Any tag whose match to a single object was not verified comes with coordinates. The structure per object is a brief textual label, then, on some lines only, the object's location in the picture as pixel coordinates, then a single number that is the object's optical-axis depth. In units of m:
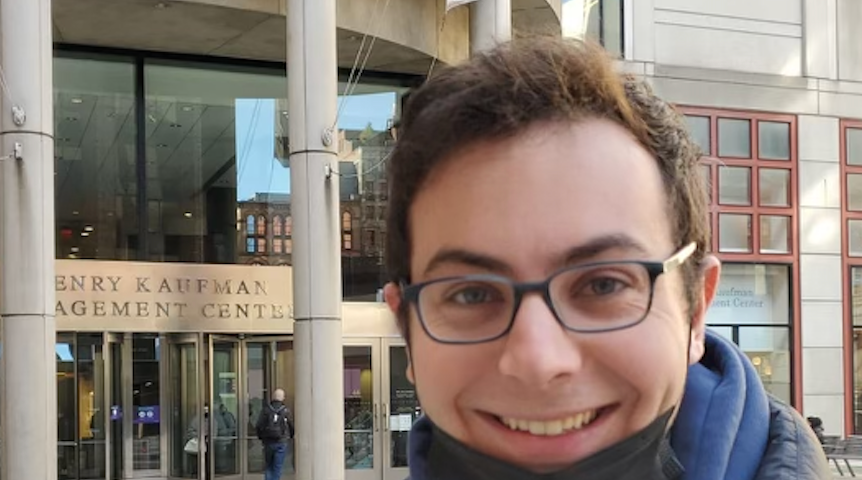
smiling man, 1.10
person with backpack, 14.97
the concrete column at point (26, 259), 11.37
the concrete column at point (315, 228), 12.51
